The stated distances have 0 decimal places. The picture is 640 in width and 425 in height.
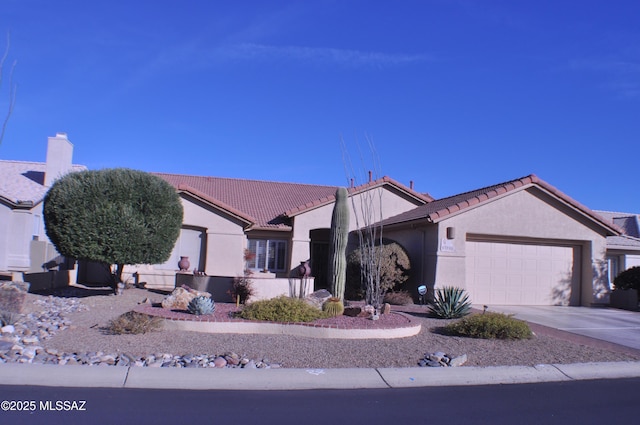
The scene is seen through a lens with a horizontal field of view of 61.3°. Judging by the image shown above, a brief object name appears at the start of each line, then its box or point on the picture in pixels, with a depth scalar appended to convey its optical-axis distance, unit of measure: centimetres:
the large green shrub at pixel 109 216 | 1510
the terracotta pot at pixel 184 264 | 1823
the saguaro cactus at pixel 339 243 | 1489
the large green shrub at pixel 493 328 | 1101
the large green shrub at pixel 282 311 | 1158
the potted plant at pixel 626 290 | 1794
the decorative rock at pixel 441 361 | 900
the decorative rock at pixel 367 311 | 1250
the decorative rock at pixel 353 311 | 1263
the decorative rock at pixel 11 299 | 1264
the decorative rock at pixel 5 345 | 908
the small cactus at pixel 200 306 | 1212
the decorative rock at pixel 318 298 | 1297
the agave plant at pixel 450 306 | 1359
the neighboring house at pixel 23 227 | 1977
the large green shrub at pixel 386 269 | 1688
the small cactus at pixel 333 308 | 1249
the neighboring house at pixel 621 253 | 2378
